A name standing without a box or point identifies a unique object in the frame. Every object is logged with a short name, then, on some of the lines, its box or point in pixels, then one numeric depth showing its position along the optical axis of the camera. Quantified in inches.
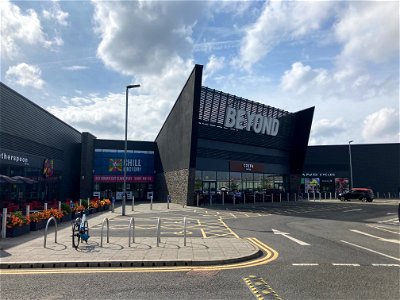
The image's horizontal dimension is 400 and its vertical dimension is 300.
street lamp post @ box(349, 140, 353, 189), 2096.5
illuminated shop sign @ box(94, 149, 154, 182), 1841.8
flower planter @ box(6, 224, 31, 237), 524.1
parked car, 1676.9
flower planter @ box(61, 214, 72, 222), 741.9
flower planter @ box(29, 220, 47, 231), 595.5
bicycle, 434.6
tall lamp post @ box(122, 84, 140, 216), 988.1
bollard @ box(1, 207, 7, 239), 516.7
